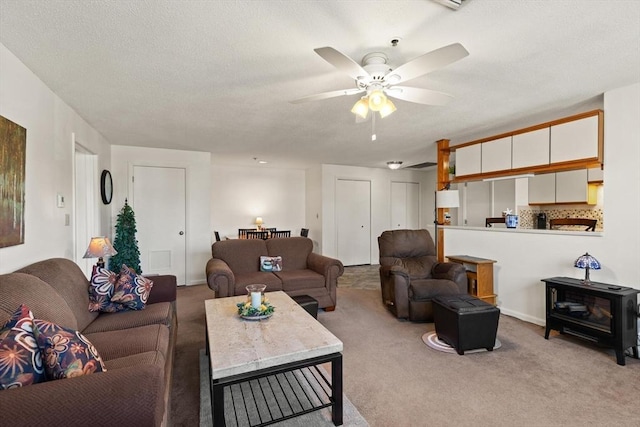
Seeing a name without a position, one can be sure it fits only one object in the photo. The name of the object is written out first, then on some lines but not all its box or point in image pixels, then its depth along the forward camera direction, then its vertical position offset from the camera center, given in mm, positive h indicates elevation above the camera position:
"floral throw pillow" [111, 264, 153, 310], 2400 -644
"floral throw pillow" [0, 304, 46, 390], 1053 -521
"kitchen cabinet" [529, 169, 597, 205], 4711 +384
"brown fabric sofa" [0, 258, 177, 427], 1019 -665
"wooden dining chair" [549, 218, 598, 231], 4121 -132
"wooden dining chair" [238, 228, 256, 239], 6244 -444
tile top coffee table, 1545 -776
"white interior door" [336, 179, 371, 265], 6855 -209
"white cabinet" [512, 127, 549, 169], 3381 +733
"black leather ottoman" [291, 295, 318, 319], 3053 -933
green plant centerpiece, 2180 -708
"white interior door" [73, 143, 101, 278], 3613 +114
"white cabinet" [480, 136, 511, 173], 3764 +734
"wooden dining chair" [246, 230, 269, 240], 6059 -450
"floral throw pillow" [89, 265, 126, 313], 2326 -630
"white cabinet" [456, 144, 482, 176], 4145 +733
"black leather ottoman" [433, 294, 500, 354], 2617 -978
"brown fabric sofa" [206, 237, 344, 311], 3436 -739
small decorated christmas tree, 4234 -473
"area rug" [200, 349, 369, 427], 1783 -1236
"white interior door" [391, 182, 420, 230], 7484 +173
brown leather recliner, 3396 -762
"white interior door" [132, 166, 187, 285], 5004 -114
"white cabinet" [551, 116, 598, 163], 2992 +741
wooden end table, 3705 -821
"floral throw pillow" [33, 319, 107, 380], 1152 -558
